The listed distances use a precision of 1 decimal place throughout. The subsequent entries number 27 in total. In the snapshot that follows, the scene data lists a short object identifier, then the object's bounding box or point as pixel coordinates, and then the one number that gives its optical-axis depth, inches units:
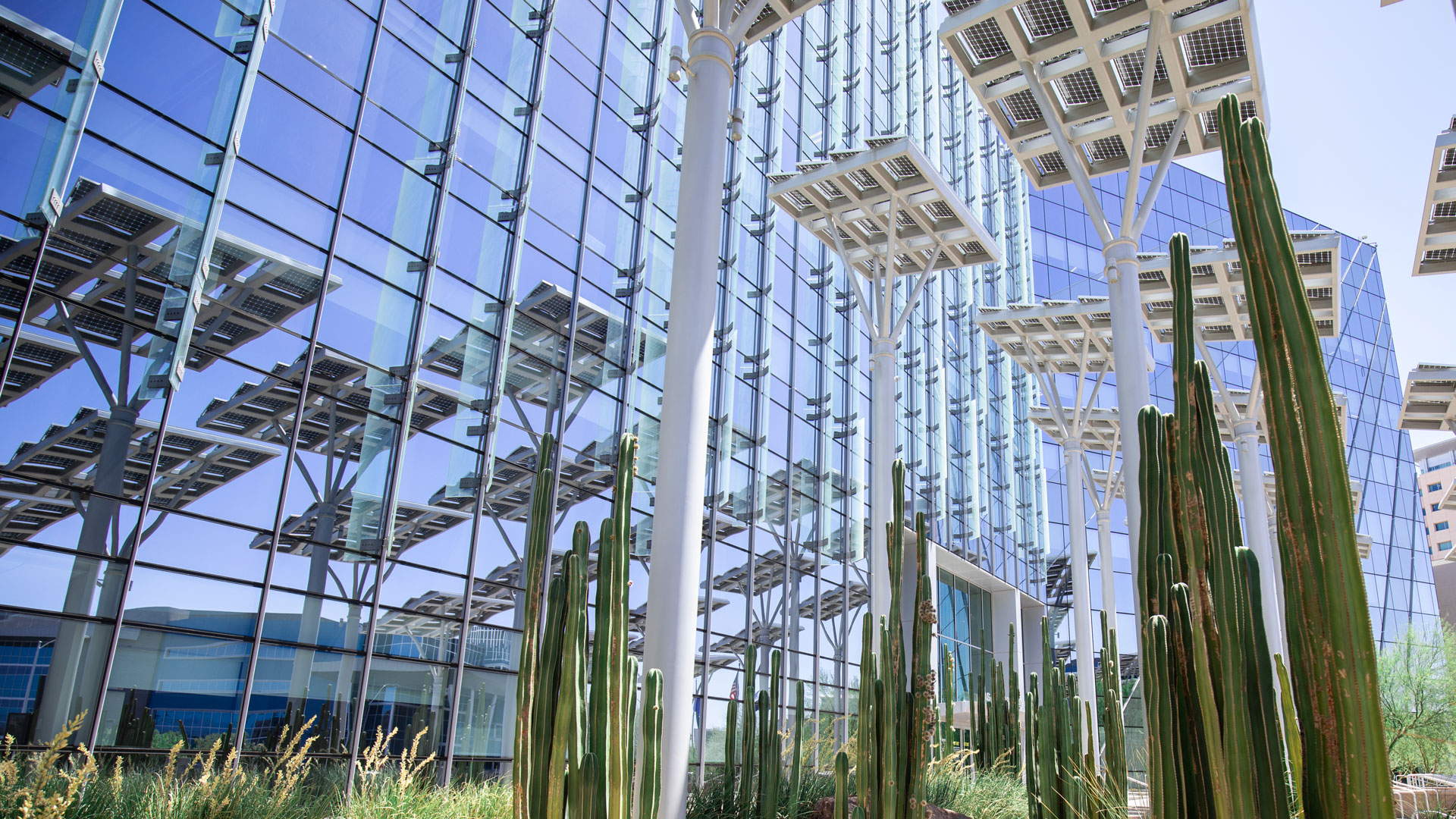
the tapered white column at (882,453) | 484.7
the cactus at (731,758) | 325.7
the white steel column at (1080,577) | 764.0
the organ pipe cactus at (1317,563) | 80.4
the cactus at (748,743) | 318.3
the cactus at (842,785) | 234.7
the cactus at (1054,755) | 307.4
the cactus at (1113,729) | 268.4
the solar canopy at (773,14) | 342.0
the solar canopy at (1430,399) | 709.3
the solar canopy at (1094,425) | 863.1
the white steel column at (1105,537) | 868.4
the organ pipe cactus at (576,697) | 182.7
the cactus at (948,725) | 412.3
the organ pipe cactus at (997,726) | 503.2
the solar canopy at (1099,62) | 385.4
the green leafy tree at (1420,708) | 954.1
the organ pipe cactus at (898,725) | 219.8
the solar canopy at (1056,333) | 679.1
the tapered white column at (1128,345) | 404.5
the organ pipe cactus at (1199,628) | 102.8
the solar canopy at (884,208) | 506.9
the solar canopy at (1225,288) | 537.3
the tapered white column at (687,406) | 243.1
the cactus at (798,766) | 317.7
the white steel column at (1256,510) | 621.3
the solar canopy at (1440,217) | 502.0
